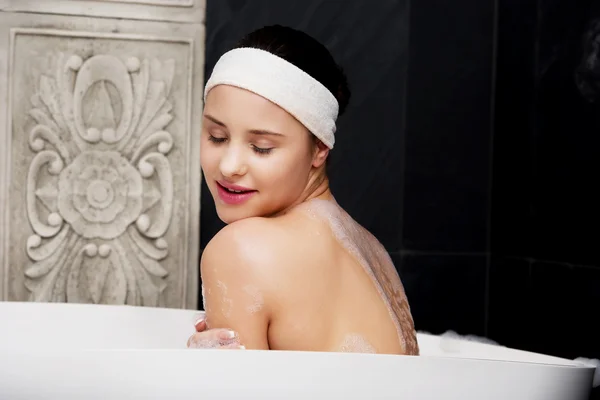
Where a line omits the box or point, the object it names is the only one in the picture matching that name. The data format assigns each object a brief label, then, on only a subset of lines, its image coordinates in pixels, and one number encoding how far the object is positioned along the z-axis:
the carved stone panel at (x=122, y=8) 3.10
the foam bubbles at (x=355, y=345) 2.32
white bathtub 2.15
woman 2.28
